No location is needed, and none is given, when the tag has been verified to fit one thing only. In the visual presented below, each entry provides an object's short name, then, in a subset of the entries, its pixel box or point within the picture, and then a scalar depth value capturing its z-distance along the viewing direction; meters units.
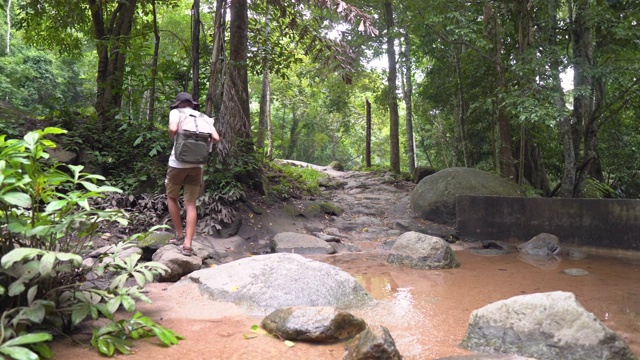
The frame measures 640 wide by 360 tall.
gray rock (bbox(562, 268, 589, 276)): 5.12
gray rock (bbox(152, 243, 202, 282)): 4.22
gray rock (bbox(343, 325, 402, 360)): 2.44
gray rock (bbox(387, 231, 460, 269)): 5.36
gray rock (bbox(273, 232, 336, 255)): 6.12
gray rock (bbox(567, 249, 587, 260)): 6.20
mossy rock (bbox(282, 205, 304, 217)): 7.76
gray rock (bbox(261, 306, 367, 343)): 2.85
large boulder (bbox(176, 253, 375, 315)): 3.55
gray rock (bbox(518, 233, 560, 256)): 6.45
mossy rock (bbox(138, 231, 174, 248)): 5.14
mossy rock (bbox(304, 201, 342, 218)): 8.16
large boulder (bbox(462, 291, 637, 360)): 2.56
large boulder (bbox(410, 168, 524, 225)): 8.59
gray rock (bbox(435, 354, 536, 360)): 2.45
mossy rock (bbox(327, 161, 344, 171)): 20.78
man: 4.84
